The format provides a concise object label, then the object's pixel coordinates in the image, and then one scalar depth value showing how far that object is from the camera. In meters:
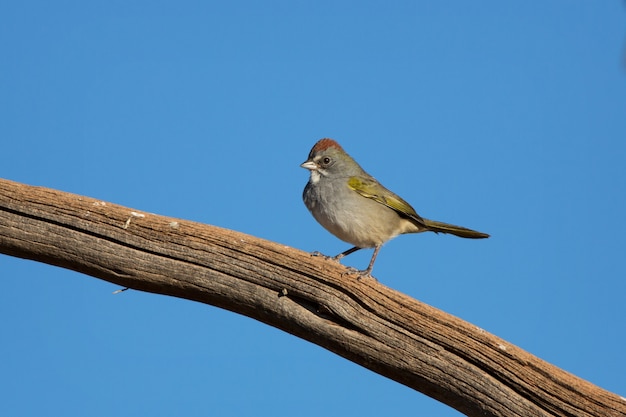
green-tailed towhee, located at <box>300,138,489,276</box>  14.34
